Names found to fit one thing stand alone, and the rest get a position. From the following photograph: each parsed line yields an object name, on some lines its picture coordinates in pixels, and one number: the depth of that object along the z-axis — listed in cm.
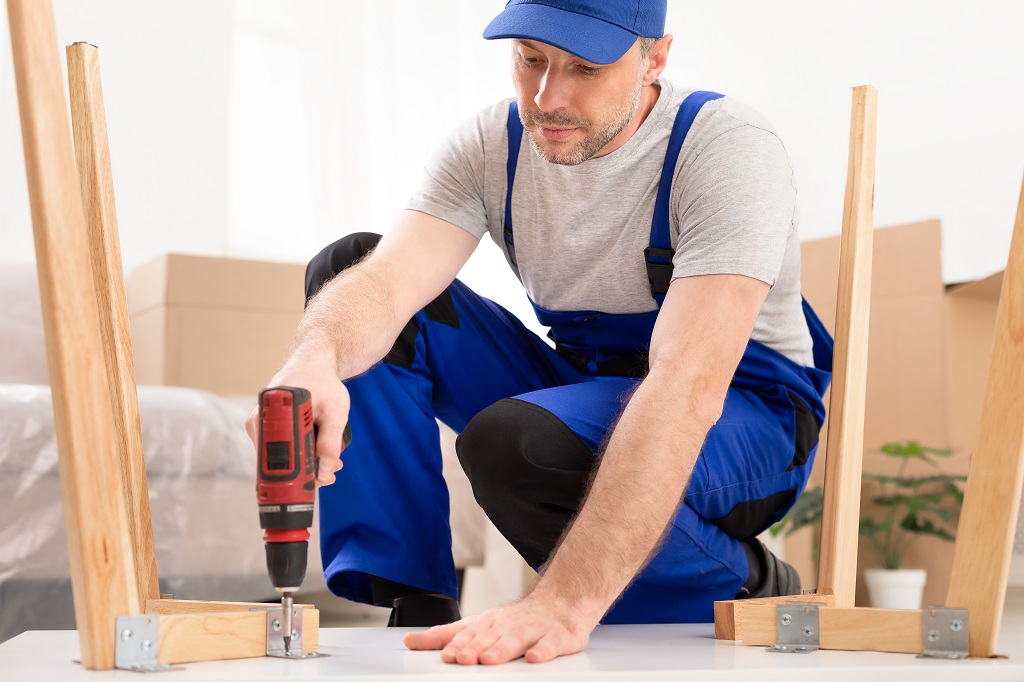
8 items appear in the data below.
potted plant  242
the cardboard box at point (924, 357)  247
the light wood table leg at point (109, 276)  108
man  119
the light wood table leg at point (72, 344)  77
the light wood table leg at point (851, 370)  116
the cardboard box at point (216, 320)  263
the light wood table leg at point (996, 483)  84
